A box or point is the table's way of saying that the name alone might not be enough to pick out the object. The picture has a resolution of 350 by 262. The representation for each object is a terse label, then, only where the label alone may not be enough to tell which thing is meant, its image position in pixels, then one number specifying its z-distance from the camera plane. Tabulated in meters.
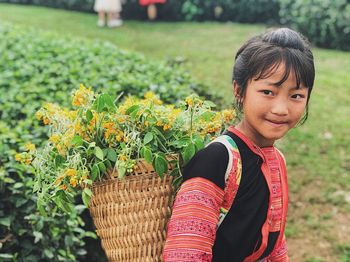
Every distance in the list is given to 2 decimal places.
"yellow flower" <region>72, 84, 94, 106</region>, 2.34
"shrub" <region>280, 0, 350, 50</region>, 11.16
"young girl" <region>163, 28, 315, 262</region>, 2.08
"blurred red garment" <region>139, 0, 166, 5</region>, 13.85
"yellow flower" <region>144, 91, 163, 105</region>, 2.39
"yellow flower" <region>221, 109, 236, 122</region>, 2.43
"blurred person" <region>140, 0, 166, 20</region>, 13.88
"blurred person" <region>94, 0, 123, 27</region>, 13.27
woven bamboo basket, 2.20
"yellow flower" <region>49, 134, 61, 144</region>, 2.29
